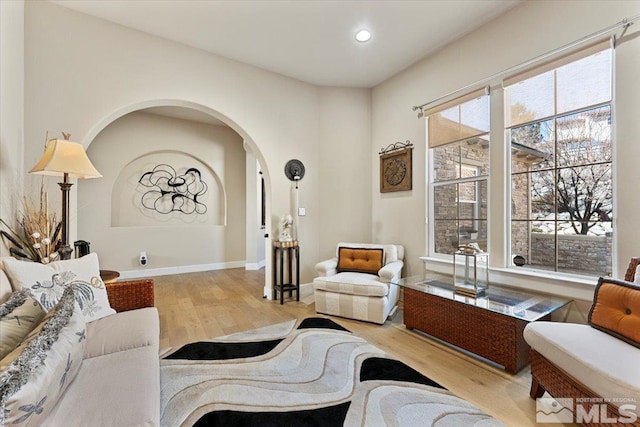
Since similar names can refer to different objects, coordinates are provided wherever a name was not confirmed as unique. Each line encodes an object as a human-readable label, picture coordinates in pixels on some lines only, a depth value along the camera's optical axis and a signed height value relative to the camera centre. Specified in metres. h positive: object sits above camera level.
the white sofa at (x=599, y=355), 1.23 -0.71
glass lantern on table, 2.43 -0.56
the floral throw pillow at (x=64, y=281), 1.54 -0.40
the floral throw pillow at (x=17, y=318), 1.18 -0.48
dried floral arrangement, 2.07 -0.16
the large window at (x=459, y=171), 2.85 +0.49
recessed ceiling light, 2.86 +1.89
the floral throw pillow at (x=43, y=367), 0.78 -0.51
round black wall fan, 3.82 +0.62
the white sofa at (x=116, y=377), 0.96 -0.70
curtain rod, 1.92 +1.33
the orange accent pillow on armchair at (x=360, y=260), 3.41 -0.56
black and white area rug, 1.53 -1.12
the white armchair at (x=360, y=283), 2.88 -0.73
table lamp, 1.99 +0.36
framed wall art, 3.58 +0.65
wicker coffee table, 1.99 -0.82
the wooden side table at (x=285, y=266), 3.60 -0.68
